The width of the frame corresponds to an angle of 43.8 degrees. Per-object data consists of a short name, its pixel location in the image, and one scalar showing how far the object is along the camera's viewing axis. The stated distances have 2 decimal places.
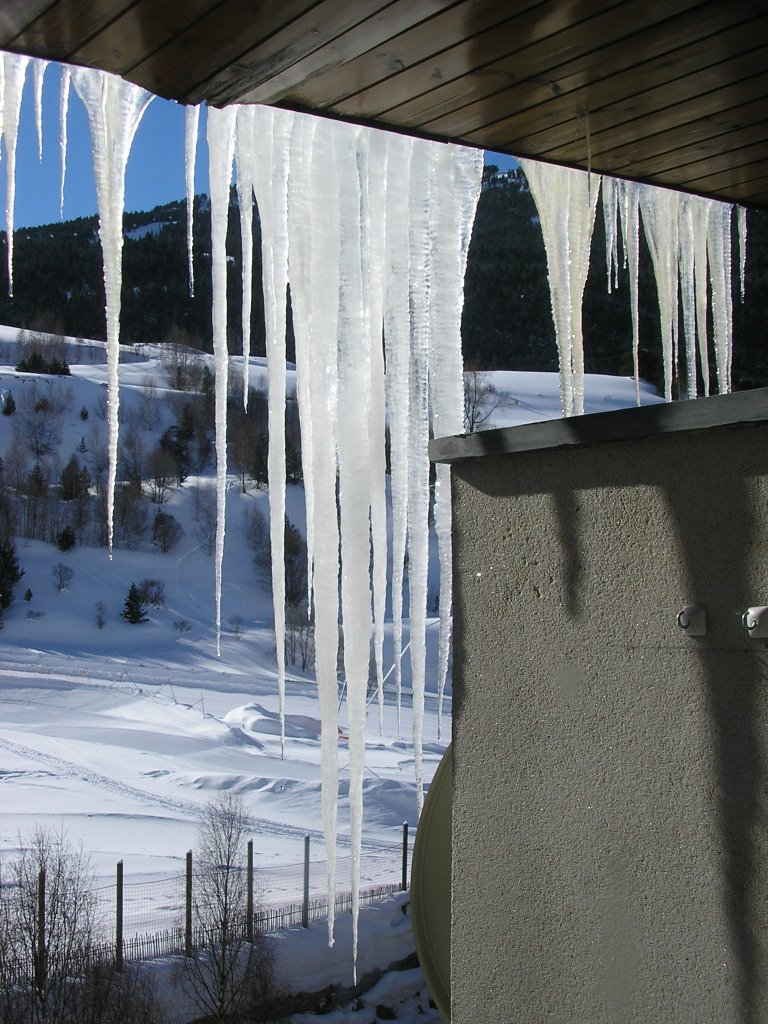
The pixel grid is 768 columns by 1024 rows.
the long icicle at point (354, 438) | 1.86
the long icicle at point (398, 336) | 1.88
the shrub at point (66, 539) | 26.12
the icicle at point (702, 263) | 2.41
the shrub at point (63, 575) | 24.45
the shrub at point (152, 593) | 24.20
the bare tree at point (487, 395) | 32.62
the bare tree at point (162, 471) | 30.05
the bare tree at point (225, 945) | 9.77
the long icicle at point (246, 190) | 1.79
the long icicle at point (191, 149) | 1.80
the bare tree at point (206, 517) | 28.03
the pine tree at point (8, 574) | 22.77
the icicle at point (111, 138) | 1.64
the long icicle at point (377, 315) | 1.85
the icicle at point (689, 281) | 2.41
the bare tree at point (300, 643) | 20.71
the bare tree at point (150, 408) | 34.50
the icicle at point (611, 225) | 2.27
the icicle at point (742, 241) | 2.46
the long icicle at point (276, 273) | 1.79
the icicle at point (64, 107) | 1.61
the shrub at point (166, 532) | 27.46
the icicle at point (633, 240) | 2.36
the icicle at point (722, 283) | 2.46
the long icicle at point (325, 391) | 1.83
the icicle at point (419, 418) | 1.90
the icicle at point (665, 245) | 2.37
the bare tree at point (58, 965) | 9.16
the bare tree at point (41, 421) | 31.52
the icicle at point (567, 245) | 2.08
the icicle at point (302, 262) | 1.80
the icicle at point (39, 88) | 1.57
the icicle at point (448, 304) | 1.90
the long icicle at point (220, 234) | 1.82
